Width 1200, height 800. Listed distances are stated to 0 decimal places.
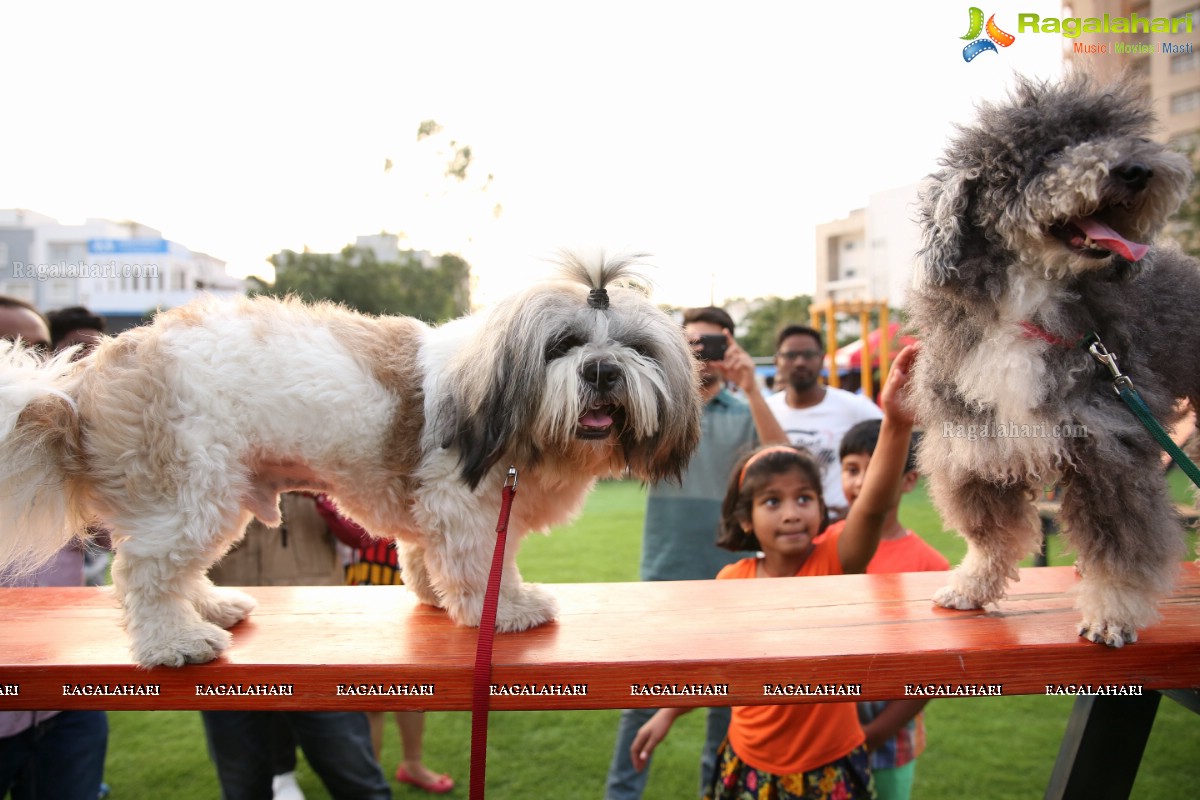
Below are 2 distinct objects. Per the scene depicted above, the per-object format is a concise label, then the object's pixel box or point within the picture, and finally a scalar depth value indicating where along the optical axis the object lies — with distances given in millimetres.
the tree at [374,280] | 24609
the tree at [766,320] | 40125
